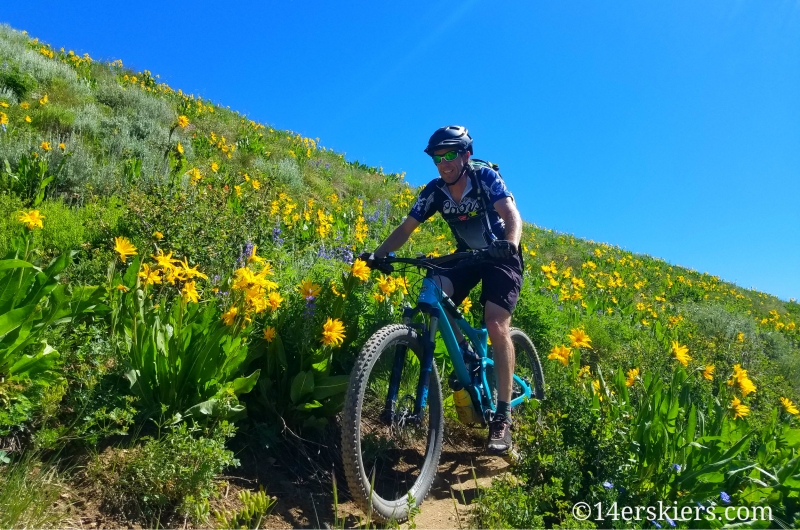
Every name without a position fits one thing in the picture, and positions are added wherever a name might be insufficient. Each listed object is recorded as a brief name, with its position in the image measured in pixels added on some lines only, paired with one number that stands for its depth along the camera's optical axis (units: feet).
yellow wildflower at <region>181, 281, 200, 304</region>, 9.89
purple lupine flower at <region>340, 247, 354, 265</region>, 17.93
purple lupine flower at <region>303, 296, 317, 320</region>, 11.27
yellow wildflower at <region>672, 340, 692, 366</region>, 15.44
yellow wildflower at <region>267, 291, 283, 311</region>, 10.58
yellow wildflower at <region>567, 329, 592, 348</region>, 16.02
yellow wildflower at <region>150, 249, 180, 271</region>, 10.00
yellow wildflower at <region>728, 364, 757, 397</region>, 14.93
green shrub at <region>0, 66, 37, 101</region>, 26.13
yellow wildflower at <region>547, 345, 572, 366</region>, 14.61
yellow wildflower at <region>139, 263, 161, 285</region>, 10.00
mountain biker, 12.37
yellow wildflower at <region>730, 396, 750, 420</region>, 13.56
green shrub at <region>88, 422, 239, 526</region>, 8.08
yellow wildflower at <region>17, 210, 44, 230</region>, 11.32
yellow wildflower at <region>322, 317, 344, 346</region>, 10.77
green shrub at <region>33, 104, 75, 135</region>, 24.30
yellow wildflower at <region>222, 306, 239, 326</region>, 9.89
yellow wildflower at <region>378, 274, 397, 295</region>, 12.87
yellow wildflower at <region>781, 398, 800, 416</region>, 15.52
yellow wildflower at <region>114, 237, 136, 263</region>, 10.74
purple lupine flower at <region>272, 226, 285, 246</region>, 17.56
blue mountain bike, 9.60
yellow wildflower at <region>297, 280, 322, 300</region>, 11.35
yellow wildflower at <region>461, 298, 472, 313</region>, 16.20
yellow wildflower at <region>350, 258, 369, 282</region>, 11.75
